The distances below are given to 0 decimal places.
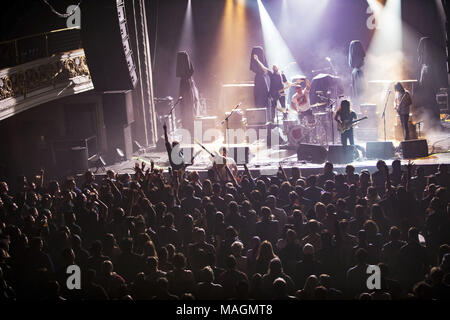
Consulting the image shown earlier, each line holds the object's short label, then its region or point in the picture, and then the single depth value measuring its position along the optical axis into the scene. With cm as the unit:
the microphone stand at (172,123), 2206
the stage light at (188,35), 2730
